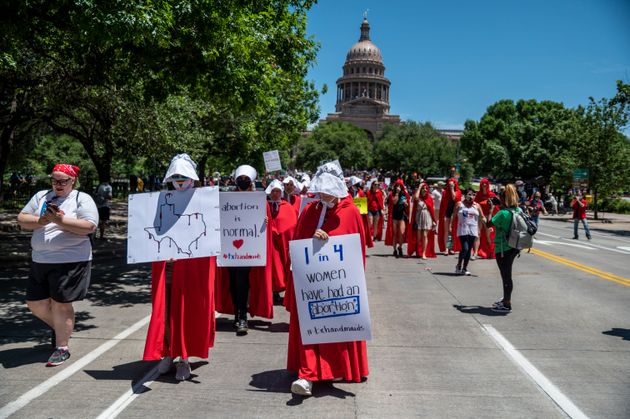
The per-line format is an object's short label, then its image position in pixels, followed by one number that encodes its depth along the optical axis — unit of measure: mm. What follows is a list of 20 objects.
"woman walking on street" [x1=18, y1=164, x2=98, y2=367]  5371
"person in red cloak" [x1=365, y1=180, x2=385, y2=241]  16328
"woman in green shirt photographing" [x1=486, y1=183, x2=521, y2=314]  8016
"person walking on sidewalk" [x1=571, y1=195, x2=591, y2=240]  20531
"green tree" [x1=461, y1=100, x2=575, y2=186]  47847
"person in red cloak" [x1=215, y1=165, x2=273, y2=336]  6809
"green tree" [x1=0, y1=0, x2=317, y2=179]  7566
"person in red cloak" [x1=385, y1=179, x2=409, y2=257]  13867
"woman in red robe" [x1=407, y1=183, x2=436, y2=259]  13633
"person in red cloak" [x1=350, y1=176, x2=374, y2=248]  13547
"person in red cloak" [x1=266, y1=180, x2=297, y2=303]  7935
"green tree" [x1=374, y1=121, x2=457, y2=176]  80125
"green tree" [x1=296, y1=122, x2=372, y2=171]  88662
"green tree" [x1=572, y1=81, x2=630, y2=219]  32844
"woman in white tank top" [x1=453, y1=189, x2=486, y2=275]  11211
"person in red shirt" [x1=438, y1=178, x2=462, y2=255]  14028
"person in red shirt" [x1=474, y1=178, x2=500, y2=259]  13742
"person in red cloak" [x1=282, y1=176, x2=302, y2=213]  8797
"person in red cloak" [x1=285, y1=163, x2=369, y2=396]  4781
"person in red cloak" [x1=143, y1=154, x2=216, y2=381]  5035
